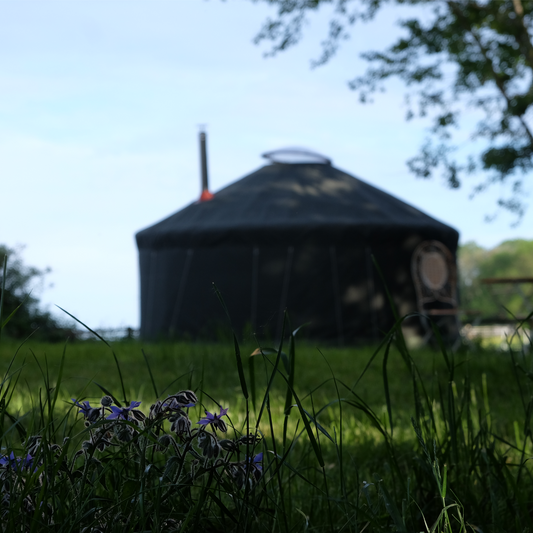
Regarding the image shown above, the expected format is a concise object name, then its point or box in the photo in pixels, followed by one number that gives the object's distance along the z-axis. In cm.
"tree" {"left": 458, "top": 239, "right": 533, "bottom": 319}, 4331
